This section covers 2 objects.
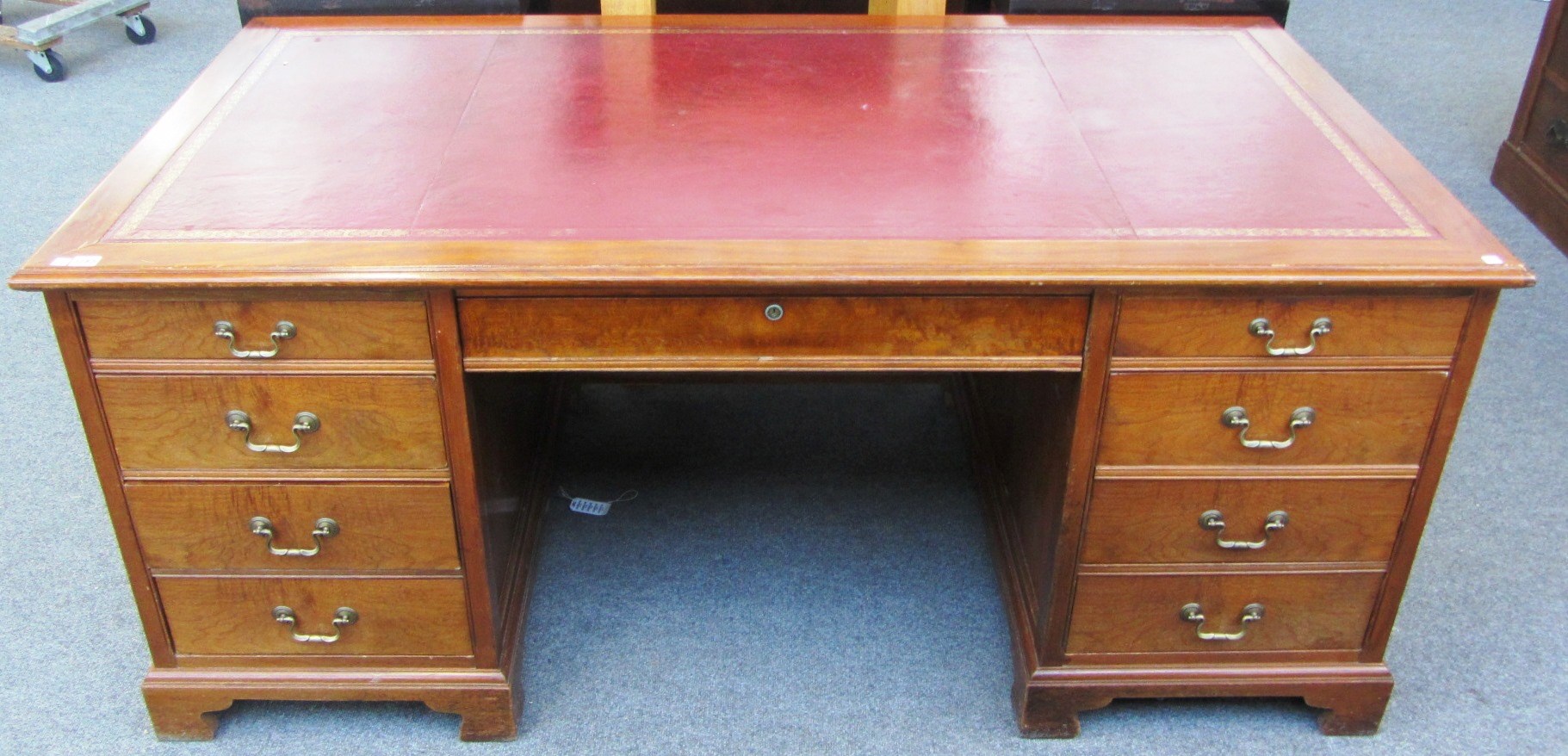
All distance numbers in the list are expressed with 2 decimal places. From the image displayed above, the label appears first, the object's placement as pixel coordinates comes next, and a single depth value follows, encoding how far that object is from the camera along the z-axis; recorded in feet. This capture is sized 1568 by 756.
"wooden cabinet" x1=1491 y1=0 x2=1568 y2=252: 9.12
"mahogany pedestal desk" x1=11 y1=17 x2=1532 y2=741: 4.37
